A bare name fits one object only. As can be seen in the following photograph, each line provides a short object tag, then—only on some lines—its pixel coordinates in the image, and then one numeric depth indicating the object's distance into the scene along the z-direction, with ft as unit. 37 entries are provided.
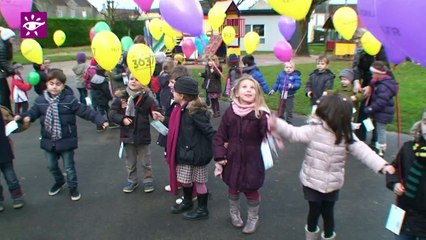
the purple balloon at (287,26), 28.04
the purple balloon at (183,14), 18.10
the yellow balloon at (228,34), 36.40
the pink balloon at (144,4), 22.08
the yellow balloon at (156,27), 32.46
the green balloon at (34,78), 25.21
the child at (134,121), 13.97
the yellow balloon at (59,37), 41.27
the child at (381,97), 17.08
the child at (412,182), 8.01
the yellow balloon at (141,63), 15.01
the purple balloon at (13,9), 21.77
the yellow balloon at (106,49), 17.11
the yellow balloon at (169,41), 33.10
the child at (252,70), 24.41
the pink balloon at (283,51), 22.74
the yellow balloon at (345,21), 24.56
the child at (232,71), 27.30
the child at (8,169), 12.81
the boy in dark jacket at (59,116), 13.17
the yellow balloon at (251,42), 31.48
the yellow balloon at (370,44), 19.07
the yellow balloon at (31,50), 22.94
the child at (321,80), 20.01
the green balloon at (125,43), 30.19
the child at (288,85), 23.13
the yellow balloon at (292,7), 15.53
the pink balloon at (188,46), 36.09
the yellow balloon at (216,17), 30.66
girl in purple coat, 10.65
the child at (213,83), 26.78
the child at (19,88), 24.23
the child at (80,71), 26.76
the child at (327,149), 9.25
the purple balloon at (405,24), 7.36
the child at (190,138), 11.82
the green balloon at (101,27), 30.36
